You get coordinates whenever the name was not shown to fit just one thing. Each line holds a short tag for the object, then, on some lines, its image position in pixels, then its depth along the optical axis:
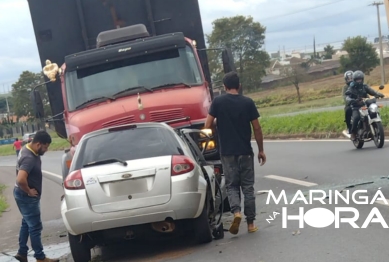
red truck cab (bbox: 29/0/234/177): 10.92
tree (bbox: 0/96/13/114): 131.77
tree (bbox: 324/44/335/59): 120.25
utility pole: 60.72
